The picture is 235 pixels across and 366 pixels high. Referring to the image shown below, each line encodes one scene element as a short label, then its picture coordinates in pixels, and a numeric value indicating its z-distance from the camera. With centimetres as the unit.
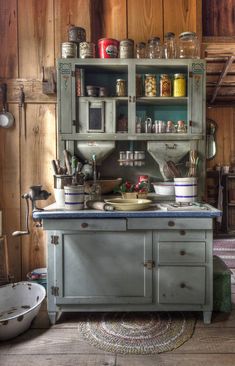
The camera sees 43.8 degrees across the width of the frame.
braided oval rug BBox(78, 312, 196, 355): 186
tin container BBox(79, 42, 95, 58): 240
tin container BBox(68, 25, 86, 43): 242
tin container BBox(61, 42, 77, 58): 240
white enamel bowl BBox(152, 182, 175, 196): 247
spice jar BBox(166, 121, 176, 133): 251
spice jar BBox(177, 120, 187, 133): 249
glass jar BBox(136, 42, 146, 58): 255
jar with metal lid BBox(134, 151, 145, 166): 253
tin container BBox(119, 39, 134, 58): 241
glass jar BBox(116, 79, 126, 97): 247
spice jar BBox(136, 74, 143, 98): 249
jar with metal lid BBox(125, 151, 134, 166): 252
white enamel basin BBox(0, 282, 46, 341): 222
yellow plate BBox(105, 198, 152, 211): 206
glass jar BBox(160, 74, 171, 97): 248
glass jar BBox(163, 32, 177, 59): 253
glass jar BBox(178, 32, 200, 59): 254
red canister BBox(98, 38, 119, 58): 241
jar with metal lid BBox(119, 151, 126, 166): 253
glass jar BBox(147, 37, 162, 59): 251
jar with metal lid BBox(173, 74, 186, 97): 246
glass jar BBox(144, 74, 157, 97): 248
